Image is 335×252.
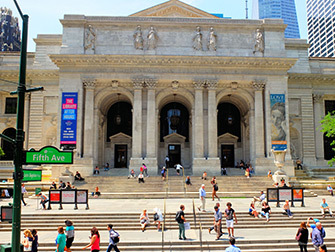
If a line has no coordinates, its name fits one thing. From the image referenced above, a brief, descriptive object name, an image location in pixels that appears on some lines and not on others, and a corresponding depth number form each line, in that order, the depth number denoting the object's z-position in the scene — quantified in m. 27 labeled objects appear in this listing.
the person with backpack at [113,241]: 11.42
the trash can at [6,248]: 7.66
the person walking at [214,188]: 23.65
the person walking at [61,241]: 10.84
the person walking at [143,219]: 15.85
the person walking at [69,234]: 11.88
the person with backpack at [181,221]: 13.82
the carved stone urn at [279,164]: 29.32
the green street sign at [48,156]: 8.41
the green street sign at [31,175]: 8.72
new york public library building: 36.03
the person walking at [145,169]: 33.59
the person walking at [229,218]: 14.23
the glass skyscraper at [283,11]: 197.62
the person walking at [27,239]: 10.98
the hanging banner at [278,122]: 36.25
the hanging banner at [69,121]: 34.88
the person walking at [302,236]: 11.90
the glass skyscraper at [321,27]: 108.38
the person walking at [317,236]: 11.40
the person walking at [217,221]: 14.02
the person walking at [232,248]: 8.91
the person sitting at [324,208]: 17.87
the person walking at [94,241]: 11.14
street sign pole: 7.72
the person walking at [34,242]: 11.12
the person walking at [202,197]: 18.84
